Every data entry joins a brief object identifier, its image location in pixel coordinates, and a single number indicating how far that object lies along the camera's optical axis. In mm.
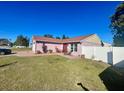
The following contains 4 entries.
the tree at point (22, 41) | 42872
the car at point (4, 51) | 13197
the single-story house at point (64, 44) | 12087
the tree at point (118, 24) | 14580
